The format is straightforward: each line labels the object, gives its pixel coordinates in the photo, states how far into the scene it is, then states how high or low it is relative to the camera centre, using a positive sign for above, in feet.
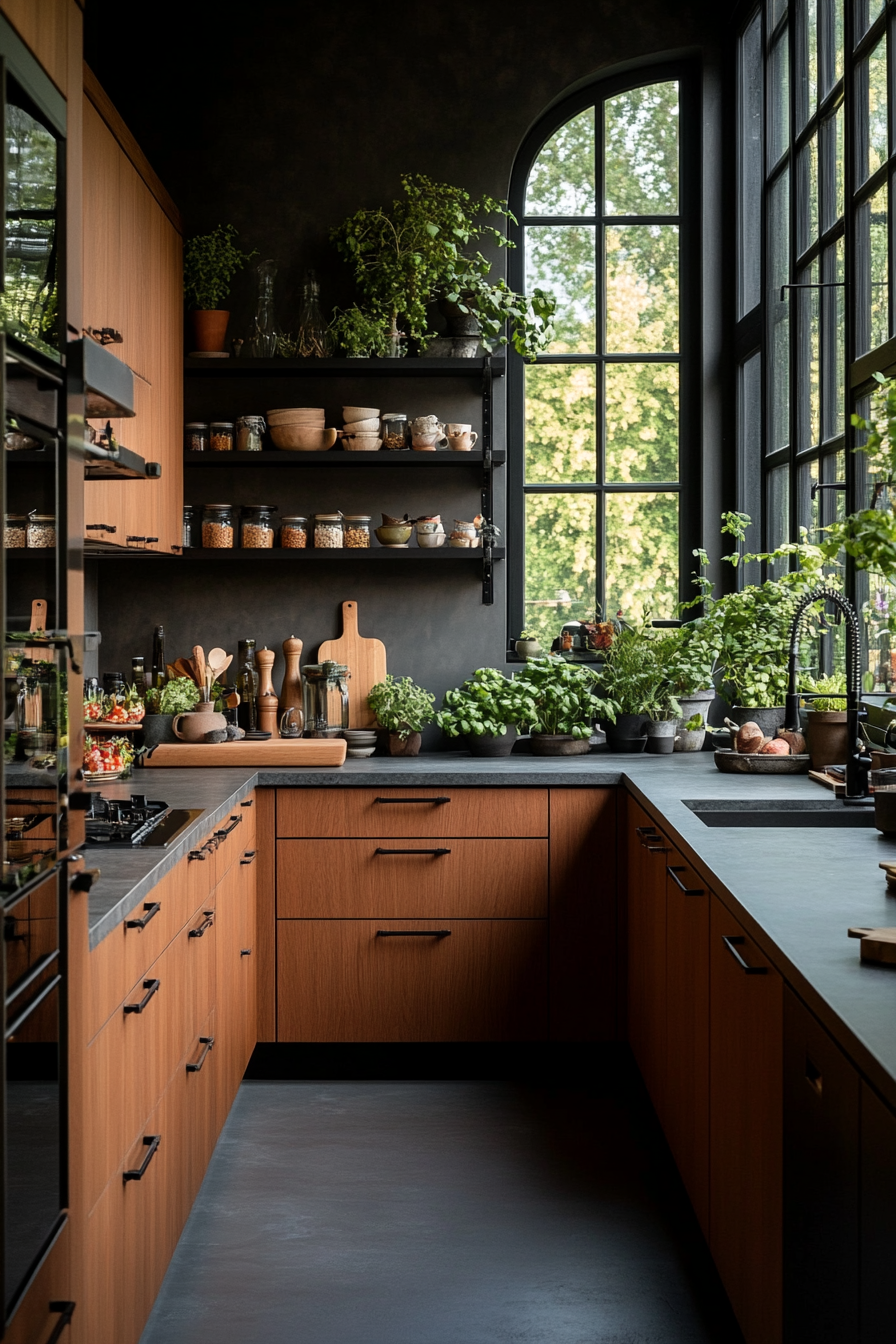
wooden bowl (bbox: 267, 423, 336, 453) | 13.37 +2.36
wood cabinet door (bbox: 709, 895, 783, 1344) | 5.74 -2.38
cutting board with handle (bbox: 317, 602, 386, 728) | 14.12 +0.01
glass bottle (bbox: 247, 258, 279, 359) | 13.51 +3.67
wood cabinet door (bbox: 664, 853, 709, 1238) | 7.68 -2.47
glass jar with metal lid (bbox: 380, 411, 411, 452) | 13.42 +2.46
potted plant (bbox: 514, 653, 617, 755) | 12.79 -0.47
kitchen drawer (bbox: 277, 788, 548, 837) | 11.73 -1.47
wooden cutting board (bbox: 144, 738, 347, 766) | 12.01 -0.92
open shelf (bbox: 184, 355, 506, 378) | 13.30 +3.14
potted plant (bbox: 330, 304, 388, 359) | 13.29 +3.43
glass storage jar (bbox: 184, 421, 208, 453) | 13.50 +2.41
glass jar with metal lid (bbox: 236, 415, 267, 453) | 13.44 +2.44
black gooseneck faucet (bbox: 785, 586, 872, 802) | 9.14 -0.32
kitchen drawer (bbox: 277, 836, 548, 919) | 11.73 -2.07
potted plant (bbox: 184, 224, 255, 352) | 13.50 +4.05
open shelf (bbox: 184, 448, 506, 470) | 13.32 +2.15
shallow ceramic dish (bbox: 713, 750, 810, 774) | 11.32 -0.97
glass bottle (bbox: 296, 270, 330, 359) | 13.52 +3.62
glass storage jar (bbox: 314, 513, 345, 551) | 13.46 +1.36
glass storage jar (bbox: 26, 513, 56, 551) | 5.05 +0.52
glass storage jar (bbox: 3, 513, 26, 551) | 4.58 +0.47
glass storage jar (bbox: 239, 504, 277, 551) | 13.46 +1.40
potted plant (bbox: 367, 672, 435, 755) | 13.15 -0.59
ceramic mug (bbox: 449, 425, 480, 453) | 13.52 +2.35
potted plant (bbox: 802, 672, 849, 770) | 11.00 -0.65
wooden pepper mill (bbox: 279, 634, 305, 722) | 13.94 -0.31
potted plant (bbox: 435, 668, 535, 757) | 12.62 -0.57
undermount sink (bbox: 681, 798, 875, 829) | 9.60 -1.21
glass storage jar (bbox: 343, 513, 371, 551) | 13.50 +1.38
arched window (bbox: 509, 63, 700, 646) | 14.51 +3.26
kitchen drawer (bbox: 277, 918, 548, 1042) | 11.75 -3.03
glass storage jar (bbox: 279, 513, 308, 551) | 13.46 +1.34
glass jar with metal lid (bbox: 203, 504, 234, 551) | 13.43 +1.40
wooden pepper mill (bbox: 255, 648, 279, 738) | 13.57 -0.44
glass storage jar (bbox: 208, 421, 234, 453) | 13.50 +2.40
